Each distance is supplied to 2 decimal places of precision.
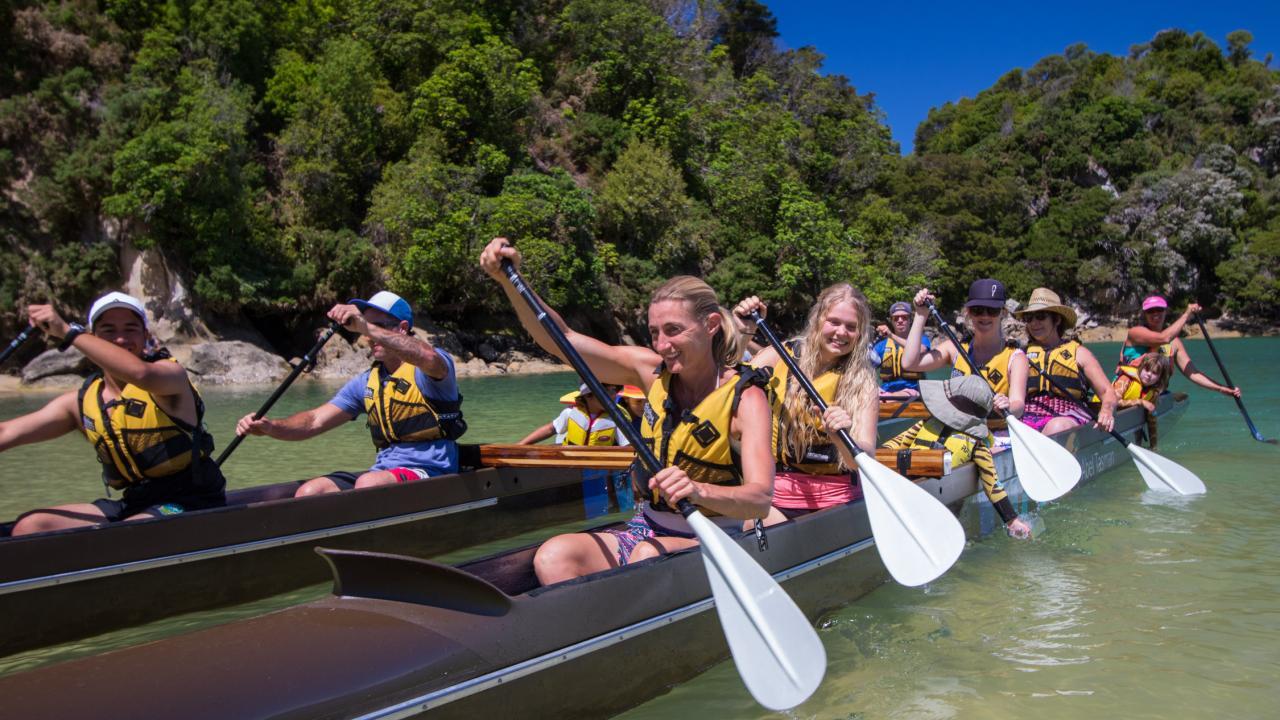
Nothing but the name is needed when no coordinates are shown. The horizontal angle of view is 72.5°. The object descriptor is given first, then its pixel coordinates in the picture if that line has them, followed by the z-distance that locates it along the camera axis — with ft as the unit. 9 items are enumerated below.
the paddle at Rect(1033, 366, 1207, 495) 23.38
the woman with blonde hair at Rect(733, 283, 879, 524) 12.94
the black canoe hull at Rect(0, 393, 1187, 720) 6.89
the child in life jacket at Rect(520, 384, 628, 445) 20.88
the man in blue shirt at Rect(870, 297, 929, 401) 30.09
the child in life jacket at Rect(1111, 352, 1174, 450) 30.01
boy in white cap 12.74
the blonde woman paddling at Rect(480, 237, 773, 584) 9.59
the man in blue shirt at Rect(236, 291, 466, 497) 16.57
